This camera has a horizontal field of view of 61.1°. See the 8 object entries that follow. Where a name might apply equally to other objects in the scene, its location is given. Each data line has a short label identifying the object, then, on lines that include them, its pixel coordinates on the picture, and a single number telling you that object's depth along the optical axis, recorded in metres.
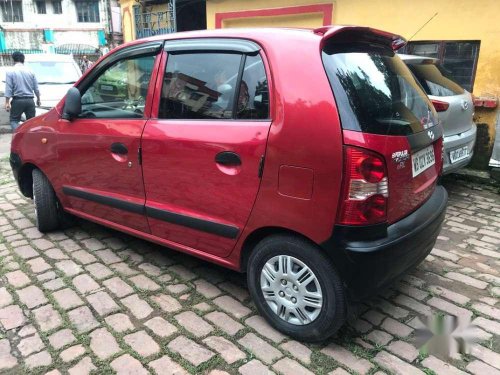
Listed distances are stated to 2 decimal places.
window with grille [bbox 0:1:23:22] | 31.81
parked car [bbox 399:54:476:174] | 4.38
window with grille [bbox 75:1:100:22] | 32.31
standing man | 7.75
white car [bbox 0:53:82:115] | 9.80
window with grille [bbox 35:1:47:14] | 31.94
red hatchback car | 2.10
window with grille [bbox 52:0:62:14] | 31.97
